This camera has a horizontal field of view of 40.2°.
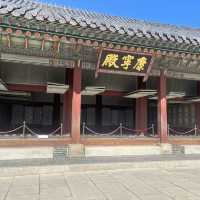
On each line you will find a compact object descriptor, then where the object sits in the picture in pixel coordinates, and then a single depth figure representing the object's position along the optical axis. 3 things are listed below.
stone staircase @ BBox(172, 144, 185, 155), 12.25
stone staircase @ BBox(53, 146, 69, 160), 10.66
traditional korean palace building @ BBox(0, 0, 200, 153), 9.71
